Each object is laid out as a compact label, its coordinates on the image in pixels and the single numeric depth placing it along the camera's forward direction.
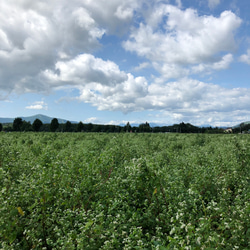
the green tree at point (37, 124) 105.99
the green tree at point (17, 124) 110.31
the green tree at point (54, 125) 111.26
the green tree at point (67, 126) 121.44
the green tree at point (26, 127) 109.50
